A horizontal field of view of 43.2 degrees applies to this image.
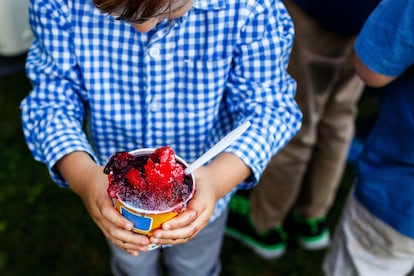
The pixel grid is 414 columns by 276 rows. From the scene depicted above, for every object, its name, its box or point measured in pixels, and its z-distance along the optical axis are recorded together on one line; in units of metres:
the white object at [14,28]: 2.39
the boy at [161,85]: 1.06
